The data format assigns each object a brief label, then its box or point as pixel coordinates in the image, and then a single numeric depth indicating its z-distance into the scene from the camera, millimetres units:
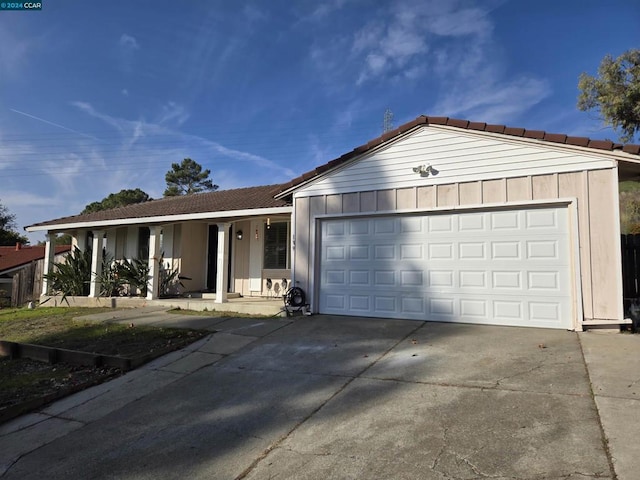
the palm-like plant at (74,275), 15117
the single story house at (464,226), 7184
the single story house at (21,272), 17625
